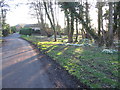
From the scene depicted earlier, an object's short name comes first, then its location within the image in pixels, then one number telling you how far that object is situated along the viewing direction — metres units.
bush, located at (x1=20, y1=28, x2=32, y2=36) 33.97
